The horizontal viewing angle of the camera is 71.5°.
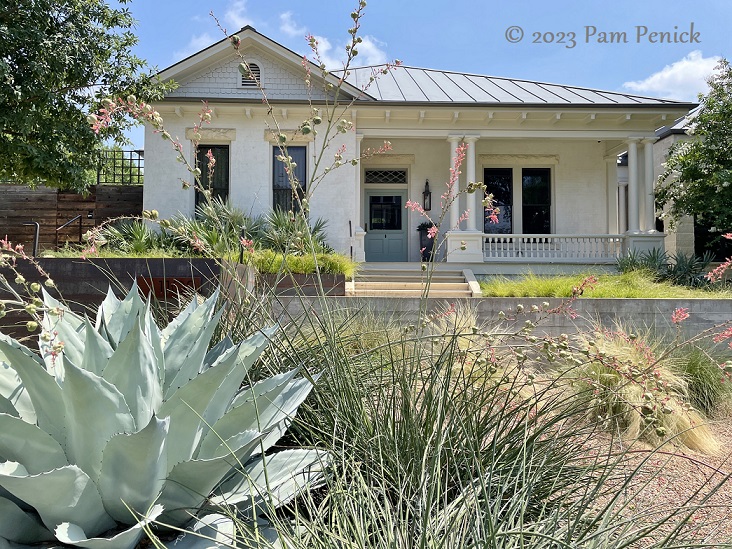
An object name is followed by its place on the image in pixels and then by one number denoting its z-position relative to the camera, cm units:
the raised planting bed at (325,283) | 784
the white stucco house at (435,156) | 1341
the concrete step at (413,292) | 997
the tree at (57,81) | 921
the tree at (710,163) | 1264
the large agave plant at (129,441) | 124
